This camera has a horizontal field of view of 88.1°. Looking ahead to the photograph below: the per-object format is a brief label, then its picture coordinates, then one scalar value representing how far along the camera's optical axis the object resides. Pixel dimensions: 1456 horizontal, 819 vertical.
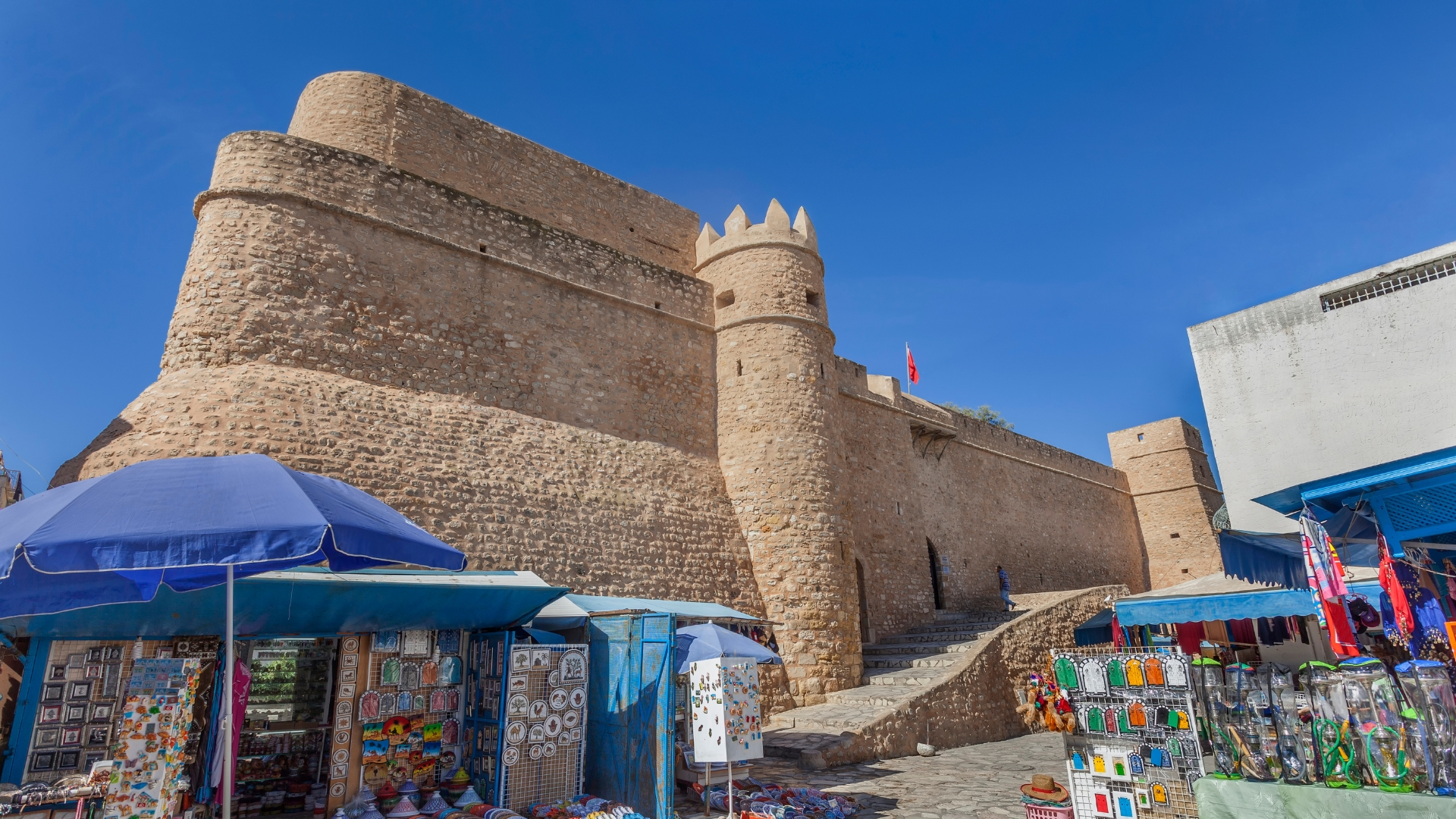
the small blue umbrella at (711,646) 6.71
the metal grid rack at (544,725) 5.73
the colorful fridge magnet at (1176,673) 5.20
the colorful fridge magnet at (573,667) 6.19
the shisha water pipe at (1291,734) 4.38
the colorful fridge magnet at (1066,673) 5.70
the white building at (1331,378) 11.20
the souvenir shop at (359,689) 5.34
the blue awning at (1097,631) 10.02
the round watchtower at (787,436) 11.26
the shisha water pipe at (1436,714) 3.88
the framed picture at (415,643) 6.06
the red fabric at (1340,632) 5.37
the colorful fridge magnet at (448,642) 6.30
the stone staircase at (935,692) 8.85
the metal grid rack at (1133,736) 5.16
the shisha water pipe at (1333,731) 4.18
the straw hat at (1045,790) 5.66
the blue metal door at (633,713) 5.79
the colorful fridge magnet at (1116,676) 5.45
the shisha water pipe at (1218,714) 4.74
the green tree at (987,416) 36.50
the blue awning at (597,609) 6.91
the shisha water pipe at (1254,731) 4.55
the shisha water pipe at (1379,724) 4.01
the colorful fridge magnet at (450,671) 6.23
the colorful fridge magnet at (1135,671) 5.39
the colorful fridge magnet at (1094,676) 5.55
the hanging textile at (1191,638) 9.12
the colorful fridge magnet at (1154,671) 5.32
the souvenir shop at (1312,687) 4.05
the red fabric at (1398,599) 5.35
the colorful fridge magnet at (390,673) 5.87
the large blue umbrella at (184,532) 3.53
